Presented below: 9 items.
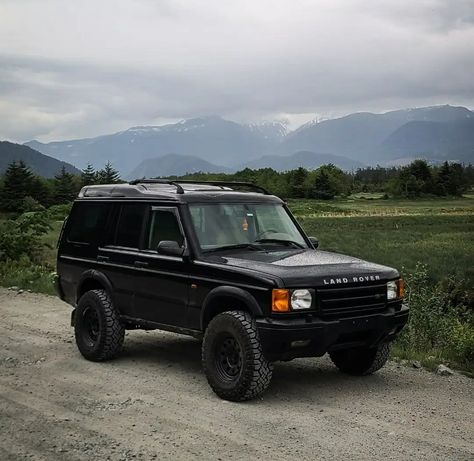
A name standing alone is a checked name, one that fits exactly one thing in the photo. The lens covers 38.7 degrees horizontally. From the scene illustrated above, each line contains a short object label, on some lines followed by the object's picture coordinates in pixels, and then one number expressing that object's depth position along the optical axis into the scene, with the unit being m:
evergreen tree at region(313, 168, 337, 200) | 123.26
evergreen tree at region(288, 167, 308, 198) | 125.51
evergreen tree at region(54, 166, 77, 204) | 81.56
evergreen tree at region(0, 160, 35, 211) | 78.06
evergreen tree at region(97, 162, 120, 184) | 76.38
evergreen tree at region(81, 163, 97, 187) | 83.61
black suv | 6.18
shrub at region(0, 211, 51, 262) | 17.94
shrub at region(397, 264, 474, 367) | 8.49
